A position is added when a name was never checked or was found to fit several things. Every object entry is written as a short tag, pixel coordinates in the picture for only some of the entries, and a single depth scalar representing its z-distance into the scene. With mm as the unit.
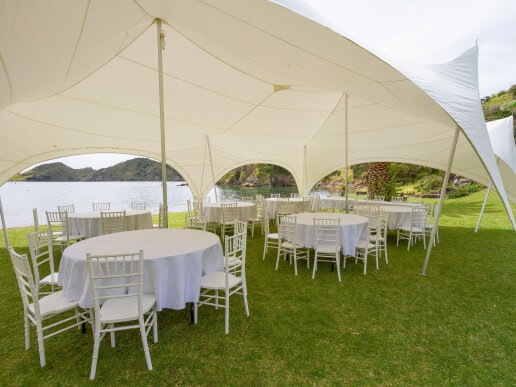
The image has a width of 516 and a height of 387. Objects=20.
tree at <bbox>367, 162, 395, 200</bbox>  14008
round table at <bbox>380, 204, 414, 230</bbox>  6830
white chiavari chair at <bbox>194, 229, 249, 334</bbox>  2885
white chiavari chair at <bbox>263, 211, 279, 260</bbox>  5281
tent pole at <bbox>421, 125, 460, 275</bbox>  4266
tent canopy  2740
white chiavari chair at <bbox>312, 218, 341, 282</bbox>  4340
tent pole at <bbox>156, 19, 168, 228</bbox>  4273
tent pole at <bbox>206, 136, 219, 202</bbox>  9980
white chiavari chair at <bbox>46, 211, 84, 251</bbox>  5445
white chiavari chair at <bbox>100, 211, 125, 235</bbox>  5505
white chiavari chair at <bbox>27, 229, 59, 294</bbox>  2834
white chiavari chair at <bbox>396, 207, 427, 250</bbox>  6271
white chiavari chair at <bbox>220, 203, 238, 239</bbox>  7331
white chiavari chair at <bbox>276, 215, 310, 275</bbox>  4750
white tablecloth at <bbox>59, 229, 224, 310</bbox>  2529
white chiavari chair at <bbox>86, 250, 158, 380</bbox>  2160
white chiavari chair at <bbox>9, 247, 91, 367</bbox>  2242
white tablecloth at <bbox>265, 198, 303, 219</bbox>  9108
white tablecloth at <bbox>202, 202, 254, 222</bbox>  7789
